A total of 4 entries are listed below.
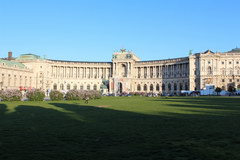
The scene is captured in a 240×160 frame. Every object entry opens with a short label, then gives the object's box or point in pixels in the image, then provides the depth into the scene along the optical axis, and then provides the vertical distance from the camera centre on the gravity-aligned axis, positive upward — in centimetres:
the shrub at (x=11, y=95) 5012 -104
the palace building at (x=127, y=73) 12156 +943
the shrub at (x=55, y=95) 5429 -120
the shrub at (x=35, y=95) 5134 -105
